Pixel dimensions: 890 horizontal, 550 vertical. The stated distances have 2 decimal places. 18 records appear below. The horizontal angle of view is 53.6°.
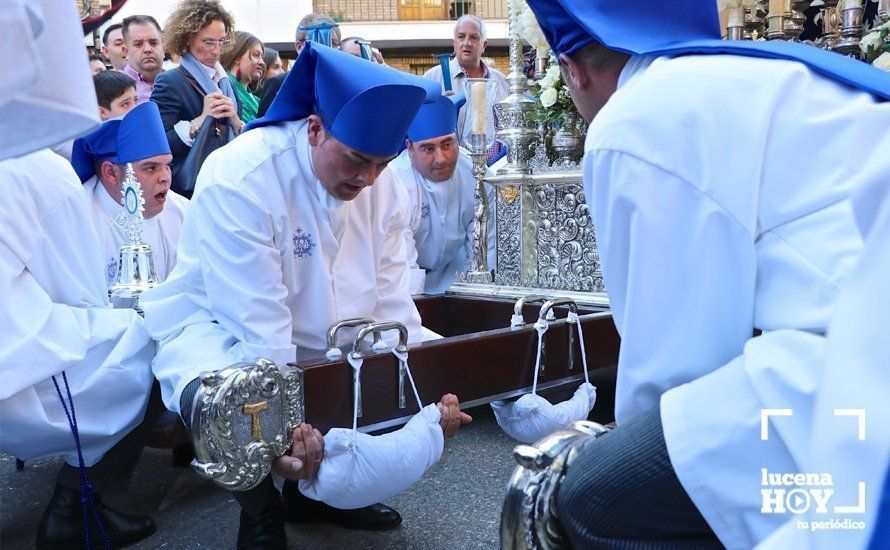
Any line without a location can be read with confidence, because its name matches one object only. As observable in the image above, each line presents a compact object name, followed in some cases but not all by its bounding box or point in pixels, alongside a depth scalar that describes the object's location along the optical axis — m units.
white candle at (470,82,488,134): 4.34
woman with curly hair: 4.49
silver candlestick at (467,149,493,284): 4.34
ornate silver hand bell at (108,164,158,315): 3.24
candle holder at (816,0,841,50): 3.93
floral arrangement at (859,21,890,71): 3.66
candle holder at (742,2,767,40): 4.28
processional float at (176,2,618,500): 2.12
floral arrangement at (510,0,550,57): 4.21
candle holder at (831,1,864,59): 3.80
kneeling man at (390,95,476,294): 4.39
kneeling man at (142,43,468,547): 2.48
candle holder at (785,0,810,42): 4.04
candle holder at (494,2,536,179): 4.29
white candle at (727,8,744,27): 3.88
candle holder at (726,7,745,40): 3.88
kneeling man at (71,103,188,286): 3.54
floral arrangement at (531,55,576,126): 4.20
